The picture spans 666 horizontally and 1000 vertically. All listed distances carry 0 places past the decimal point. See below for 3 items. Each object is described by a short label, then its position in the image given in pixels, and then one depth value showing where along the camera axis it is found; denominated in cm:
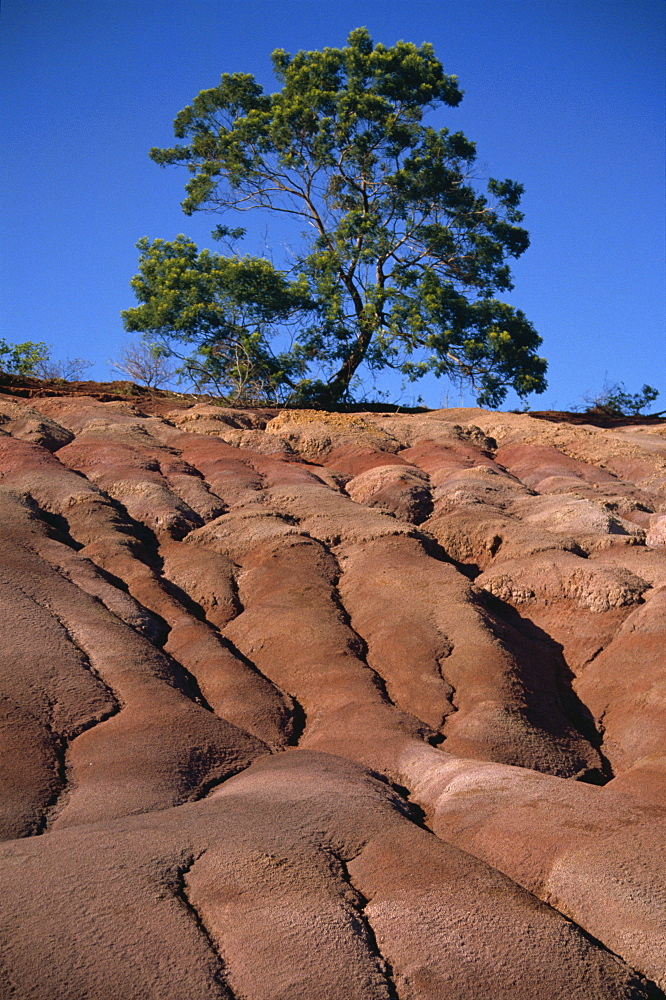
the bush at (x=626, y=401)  3044
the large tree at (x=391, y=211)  2672
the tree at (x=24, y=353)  2655
